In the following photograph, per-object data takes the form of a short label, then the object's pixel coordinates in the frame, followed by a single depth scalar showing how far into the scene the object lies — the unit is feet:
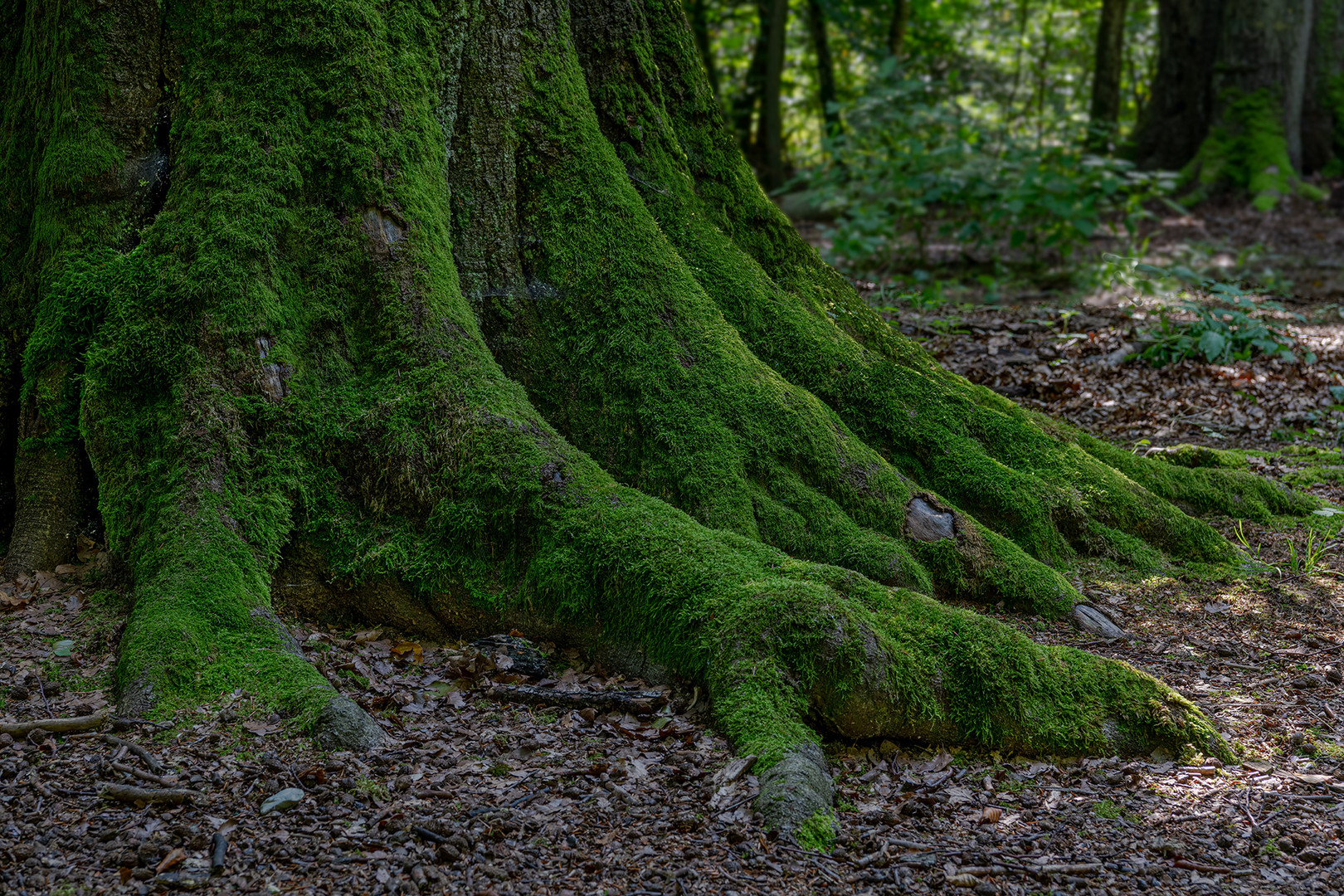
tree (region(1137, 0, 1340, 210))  47.11
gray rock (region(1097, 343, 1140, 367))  26.45
